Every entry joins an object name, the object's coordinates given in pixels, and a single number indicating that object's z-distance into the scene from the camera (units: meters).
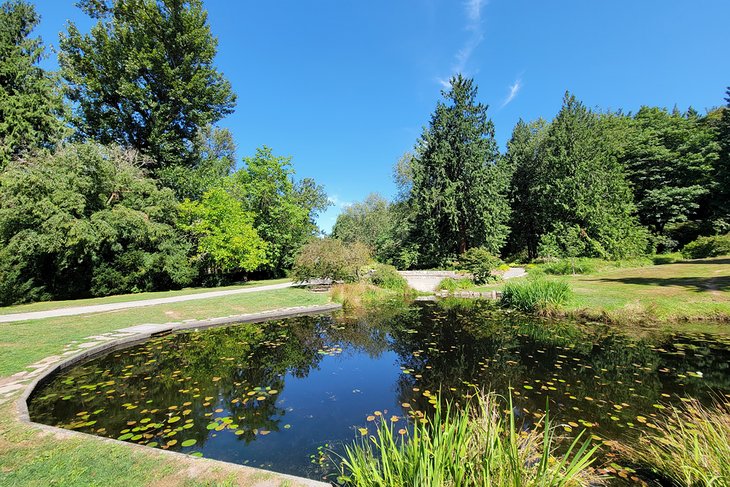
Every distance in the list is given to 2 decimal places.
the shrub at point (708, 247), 22.30
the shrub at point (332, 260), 16.81
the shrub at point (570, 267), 19.93
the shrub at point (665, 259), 23.09
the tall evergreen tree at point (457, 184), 24.37
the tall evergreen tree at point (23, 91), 16.91
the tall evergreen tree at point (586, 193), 24.06
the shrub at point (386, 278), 17.17
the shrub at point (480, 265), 18.00
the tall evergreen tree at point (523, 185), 32.59
